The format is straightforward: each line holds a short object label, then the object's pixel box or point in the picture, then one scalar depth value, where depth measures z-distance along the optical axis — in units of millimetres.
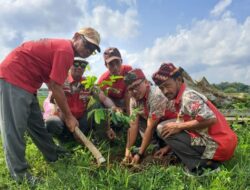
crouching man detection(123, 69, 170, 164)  2448
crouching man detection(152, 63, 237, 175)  2166
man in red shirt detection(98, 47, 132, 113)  2994
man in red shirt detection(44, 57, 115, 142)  2807
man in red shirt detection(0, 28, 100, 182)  2250
